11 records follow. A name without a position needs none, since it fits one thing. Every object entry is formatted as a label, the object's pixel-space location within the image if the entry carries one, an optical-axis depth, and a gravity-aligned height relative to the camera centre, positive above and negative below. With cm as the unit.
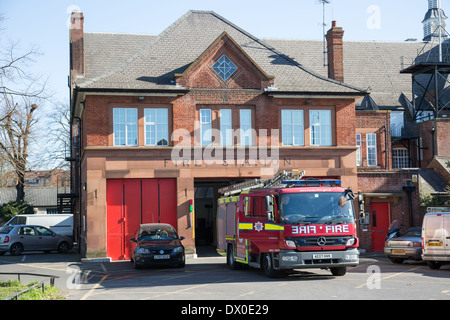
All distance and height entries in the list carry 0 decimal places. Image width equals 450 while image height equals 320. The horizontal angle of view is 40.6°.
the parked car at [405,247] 2339 -273
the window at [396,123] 4322 +386
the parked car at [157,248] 2270 -249
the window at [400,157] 4344 +139
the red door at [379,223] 3125 -234
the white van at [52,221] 4147 -250
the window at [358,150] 3964 +183
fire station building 2838 +252
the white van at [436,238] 2088 -215
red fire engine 1762 -142
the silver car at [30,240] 3397 -315
